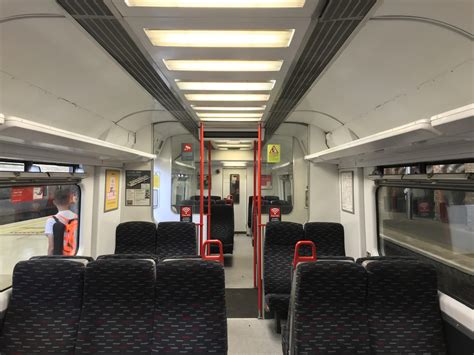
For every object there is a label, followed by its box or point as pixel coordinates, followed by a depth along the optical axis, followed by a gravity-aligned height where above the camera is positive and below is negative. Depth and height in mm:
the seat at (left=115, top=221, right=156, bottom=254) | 3607 -660
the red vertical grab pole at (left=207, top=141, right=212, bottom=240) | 4152 +157
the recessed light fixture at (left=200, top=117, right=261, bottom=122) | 3650 +1057
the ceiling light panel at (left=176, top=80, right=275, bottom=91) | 2326 +998
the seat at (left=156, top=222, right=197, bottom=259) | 3656 -684
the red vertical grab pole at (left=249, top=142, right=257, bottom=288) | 4132 -856
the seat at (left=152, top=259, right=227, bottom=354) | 1856 -879
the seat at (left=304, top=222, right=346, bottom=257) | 3434 -612
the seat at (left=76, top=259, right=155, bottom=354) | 1875 -849
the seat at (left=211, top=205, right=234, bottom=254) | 6020 -814
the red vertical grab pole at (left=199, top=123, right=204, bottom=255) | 3551 +339
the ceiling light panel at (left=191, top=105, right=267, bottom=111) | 3058 +1027
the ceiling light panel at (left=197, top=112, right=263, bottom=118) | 3383 +1046
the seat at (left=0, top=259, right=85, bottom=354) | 1867 -887
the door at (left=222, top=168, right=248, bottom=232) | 8594 +167
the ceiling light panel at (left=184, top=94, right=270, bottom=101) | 2650 +1014
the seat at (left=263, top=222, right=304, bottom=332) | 3264 -820
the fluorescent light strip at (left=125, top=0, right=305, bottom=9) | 1223 +913
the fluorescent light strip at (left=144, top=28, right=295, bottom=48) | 1518 +954
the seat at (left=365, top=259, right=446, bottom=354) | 1825 -850
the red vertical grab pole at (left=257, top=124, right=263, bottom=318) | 3366 -654
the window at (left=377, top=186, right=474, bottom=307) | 2029 -370
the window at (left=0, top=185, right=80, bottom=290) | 2299 -298
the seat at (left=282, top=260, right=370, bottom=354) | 1784 -841
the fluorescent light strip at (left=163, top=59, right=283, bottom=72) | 1898 +973
